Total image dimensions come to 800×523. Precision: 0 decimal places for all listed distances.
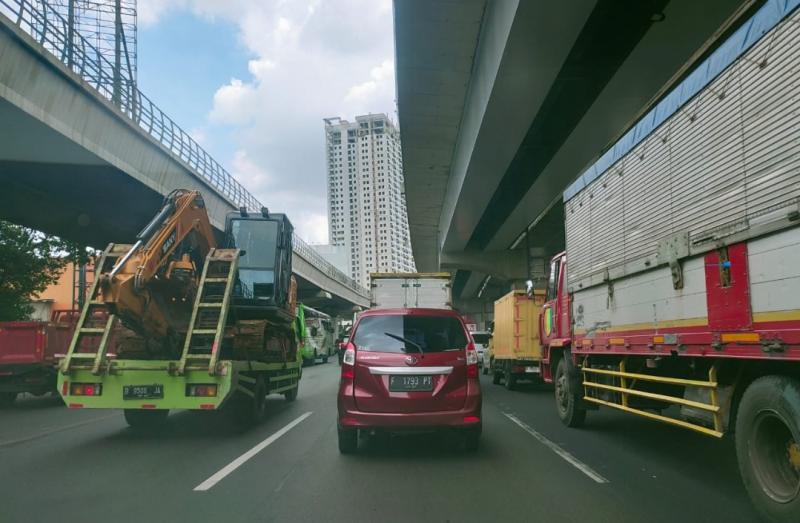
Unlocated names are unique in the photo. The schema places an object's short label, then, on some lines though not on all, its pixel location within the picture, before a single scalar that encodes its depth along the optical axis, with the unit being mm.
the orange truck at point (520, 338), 16812
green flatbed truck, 8617
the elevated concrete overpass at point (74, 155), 12039
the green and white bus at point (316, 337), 35991
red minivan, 7184
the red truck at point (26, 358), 13523
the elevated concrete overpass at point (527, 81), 9281
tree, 22266
